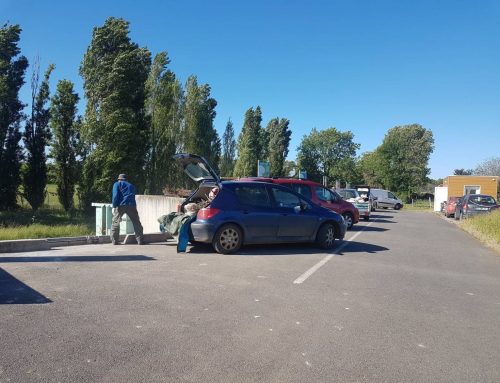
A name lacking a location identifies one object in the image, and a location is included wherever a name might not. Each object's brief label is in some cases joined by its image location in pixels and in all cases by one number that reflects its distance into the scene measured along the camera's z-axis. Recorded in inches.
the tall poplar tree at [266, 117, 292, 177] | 2539.4
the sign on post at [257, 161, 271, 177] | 766.7
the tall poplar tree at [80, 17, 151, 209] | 1148.5
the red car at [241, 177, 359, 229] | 581.6
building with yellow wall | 1679.4
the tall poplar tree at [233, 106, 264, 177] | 2210.9
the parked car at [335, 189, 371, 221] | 906.7
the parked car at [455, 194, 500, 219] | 953.2
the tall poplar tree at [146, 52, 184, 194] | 1312.7
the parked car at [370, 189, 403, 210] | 1760.6
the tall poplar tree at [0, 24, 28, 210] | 1173.7
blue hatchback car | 365.1
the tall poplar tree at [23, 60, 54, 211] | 1231.5
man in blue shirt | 402.3
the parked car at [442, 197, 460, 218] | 1244.5
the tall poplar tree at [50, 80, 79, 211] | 1229.7
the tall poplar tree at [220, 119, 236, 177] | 2422.5
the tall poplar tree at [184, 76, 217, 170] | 1568.7
